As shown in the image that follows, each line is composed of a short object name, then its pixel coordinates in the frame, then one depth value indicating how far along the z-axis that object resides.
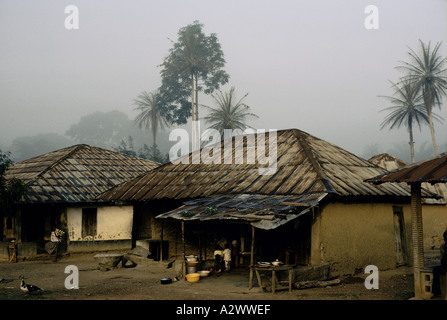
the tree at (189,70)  44.94
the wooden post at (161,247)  16.56
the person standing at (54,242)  18.25
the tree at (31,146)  83.94
